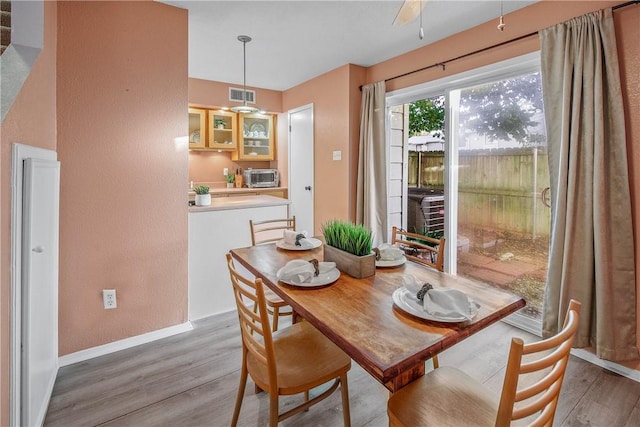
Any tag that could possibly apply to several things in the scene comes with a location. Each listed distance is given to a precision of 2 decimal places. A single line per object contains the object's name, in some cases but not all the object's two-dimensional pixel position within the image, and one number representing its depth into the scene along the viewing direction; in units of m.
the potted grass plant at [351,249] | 1.58
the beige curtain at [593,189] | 2.05
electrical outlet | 2.34
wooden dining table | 0.96
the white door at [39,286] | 1.37
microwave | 5.12
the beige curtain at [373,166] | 3.70
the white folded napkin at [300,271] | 1.49
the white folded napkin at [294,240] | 2.11
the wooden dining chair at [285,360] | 1.25
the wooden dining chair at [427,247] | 1.93
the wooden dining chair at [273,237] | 2.12
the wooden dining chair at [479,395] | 0.79
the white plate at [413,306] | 1.12
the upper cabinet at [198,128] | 4.71
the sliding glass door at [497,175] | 2.65
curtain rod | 2.00
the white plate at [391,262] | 1.73
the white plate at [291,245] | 2.07
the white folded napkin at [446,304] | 1.14
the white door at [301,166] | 4.60
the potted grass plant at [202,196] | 3.02
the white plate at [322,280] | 1.46
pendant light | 3.13
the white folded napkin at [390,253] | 1.80
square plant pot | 1.57
